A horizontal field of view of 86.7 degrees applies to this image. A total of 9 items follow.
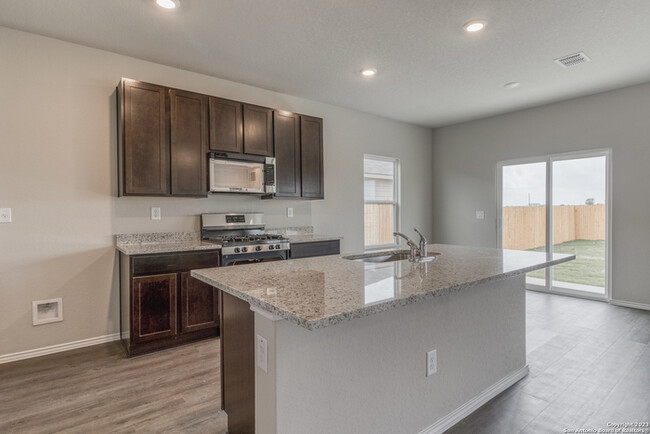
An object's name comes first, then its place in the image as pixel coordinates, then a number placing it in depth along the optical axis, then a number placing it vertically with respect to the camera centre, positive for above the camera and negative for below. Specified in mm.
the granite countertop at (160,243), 2920 -263
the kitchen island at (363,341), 1229 -569
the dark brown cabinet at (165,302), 2797 -738
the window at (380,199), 5363 +239
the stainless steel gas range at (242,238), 3232 -234
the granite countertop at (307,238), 3715 -269
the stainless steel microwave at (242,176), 3482 +419
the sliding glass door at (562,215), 4434 -28
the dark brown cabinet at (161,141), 2984 +688
